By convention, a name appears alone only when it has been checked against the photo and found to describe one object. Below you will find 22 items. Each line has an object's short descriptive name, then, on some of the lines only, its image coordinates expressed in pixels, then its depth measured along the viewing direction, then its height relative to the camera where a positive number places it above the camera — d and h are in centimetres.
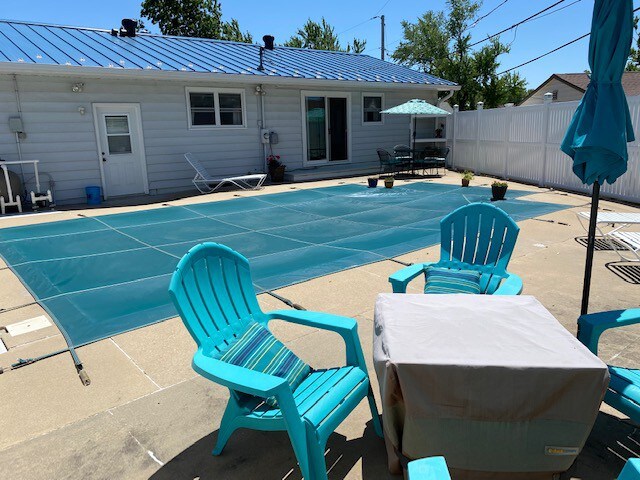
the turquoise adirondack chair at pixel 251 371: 189 -96
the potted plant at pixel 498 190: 926 -108
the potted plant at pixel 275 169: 1276 -77
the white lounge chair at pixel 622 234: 485 -111
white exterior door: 1056 -10
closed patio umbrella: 261 +14
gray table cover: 174 -97
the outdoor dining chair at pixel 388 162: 1379 -73
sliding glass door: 1409 +32
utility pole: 3135 +674
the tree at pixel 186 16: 3114 +833
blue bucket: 1024 -107
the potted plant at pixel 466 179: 1122 -104
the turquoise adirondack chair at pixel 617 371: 201 -109
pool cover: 437 -137
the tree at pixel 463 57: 2758 +458
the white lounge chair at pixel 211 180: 1112 -91
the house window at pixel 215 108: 1170 +84
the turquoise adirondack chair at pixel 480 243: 345 -81
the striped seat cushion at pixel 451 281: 329 -102
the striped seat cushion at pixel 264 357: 230 -107
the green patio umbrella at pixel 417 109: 1341 +77
